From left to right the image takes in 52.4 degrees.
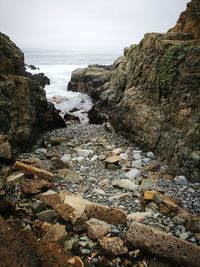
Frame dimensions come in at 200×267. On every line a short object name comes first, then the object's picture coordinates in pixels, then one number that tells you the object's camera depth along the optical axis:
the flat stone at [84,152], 6.73
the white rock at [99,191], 4.95
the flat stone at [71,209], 4.01
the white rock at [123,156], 6.53
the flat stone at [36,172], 5.11
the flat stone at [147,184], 5.08
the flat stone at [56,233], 3.61
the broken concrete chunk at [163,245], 3.31
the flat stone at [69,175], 5.44
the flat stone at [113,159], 6.19
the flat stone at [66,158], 6.39
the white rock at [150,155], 6.47
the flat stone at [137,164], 6.08
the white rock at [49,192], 4.50
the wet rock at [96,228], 3.75
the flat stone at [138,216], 4.09
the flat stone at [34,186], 4.58
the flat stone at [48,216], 4.02
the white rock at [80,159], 6.44
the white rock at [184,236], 3.80
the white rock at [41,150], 6.79
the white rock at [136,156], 6.54
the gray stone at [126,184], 5.13
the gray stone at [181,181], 5.26
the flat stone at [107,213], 4.05
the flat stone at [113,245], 3.48
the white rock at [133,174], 5.61
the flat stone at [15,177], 4.80
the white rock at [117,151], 6.81
